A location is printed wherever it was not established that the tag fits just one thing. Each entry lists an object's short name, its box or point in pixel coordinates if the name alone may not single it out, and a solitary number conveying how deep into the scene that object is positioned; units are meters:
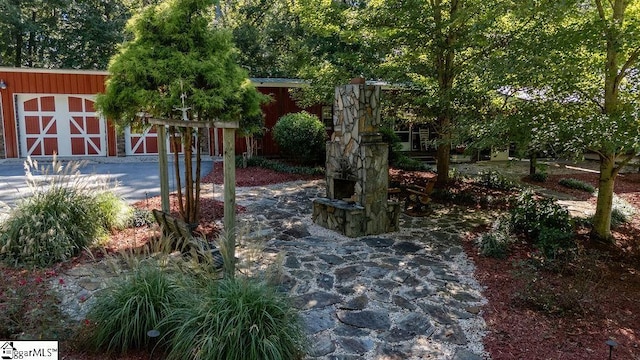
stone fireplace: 6.35
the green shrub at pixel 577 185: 10.86
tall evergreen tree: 5.06
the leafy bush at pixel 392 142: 13.09
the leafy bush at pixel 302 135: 11.92
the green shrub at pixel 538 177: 11.80
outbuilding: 13.15
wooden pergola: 3.78
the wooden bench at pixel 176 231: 4.40
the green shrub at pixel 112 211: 5.79
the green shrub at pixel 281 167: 11.78
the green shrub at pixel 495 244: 5.55
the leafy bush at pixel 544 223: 5.52
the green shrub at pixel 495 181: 10.41
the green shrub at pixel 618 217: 7.48
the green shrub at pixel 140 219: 6.35
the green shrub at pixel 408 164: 13.03
